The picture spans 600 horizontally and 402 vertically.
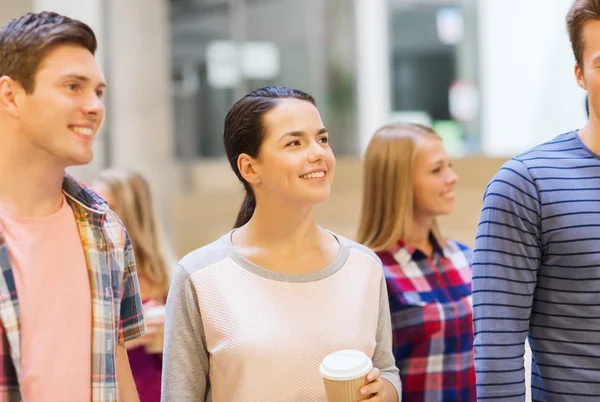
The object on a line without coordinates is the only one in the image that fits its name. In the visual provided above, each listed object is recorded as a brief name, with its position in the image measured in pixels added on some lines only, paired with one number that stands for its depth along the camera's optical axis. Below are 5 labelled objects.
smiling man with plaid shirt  3.41
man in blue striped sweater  3.61
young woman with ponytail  4.02
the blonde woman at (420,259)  5.27
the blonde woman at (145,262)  6.26
